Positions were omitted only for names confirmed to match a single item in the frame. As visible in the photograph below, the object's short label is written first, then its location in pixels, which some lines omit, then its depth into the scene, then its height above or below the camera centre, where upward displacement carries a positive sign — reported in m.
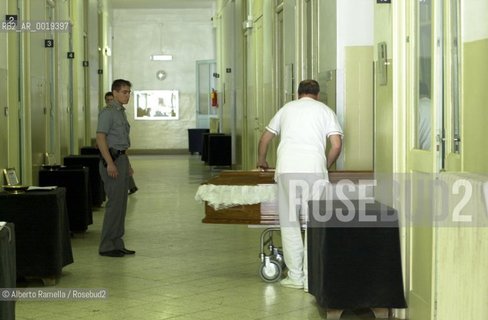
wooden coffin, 10.28 -0.72
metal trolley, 10.72 -1.24
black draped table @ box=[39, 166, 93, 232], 15.01 -0.86
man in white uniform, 10.29 -0.39
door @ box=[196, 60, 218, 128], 42.36 +0.60
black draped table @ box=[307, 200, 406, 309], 8.65 -0.98
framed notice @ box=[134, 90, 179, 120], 42.89 +0.22
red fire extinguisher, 38.35 +0.29
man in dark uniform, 12.46 -0.49
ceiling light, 42.47 +1.67
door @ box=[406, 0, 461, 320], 7.71 -0.08
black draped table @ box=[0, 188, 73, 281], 10.31 -0.89
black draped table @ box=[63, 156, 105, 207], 18.89 -0.81
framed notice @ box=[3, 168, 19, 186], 11.48 -0.55
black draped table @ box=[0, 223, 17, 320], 6.53 -0.75
